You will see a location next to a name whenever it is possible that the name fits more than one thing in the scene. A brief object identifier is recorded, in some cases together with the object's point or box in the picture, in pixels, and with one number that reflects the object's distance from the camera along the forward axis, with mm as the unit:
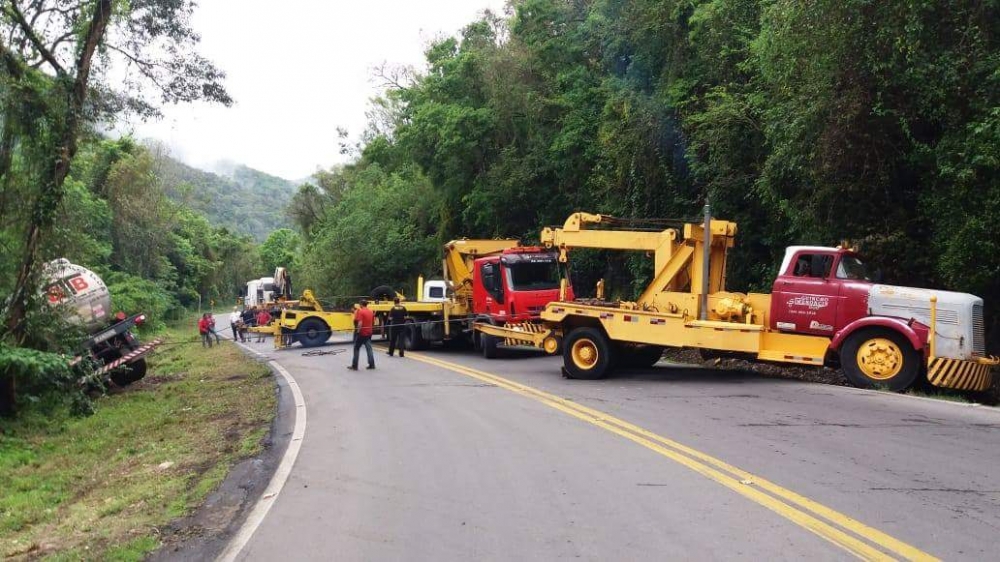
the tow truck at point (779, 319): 12008
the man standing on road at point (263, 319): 35138
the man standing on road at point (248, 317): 39684
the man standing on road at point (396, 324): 22203
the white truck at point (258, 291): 50062
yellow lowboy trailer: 28094
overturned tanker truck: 16844
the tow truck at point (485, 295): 20438
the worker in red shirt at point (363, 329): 17781
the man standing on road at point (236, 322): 36669
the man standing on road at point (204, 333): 32938
